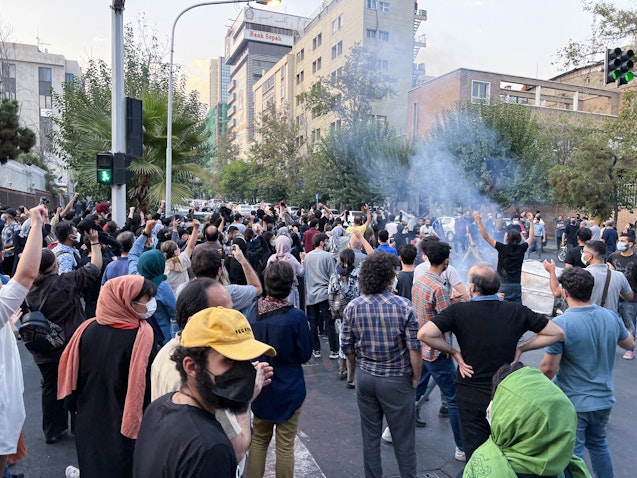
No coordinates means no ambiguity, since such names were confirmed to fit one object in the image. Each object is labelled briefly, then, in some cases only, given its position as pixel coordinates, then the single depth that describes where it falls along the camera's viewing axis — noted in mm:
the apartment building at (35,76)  54750
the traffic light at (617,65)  11555
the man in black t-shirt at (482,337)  3205
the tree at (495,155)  23812
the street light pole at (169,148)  12273
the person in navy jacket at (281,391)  3191
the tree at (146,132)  11547
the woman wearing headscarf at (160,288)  4078
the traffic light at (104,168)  8102
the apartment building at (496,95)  34375
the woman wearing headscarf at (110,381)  2609
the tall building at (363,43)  47375
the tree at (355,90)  35594
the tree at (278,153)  41531
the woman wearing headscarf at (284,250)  6281
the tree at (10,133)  16266
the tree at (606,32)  17125
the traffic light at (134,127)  8477
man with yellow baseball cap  1465
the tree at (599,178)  23078
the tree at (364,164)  29812
